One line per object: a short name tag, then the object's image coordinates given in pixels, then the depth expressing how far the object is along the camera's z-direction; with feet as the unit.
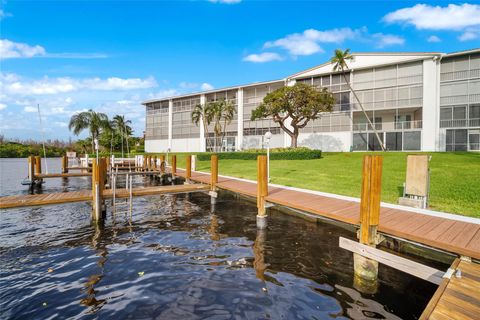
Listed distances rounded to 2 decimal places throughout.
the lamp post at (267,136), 48.66
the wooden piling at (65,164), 86.61
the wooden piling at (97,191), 33.06
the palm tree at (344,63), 115.84
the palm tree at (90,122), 170.71
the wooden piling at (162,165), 76.12
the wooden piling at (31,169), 66.58
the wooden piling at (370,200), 18.80
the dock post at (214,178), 43.80
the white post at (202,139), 173.99
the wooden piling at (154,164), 85.96
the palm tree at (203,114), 153.79
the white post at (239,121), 161.99
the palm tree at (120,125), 192.24
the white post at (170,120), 191.83
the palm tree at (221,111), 150.51
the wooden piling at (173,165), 68.46
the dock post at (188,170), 56.24
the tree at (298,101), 99.81
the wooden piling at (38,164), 71.97
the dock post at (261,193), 30.16
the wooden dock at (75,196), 31.40
